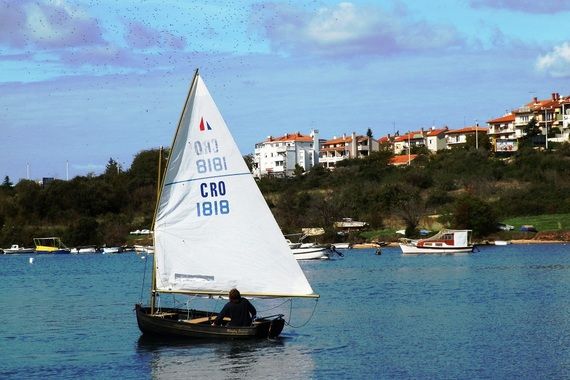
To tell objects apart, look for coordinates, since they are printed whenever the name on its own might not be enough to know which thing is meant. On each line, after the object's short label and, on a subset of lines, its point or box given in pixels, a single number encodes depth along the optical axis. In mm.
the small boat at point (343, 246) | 148000
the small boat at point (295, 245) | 128875
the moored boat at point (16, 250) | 182475
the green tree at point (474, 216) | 139625
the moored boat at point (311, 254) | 120688
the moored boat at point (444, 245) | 123500
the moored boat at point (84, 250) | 176375
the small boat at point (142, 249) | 155250
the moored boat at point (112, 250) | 167125
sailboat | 39969
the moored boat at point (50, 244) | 177888
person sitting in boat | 38906
